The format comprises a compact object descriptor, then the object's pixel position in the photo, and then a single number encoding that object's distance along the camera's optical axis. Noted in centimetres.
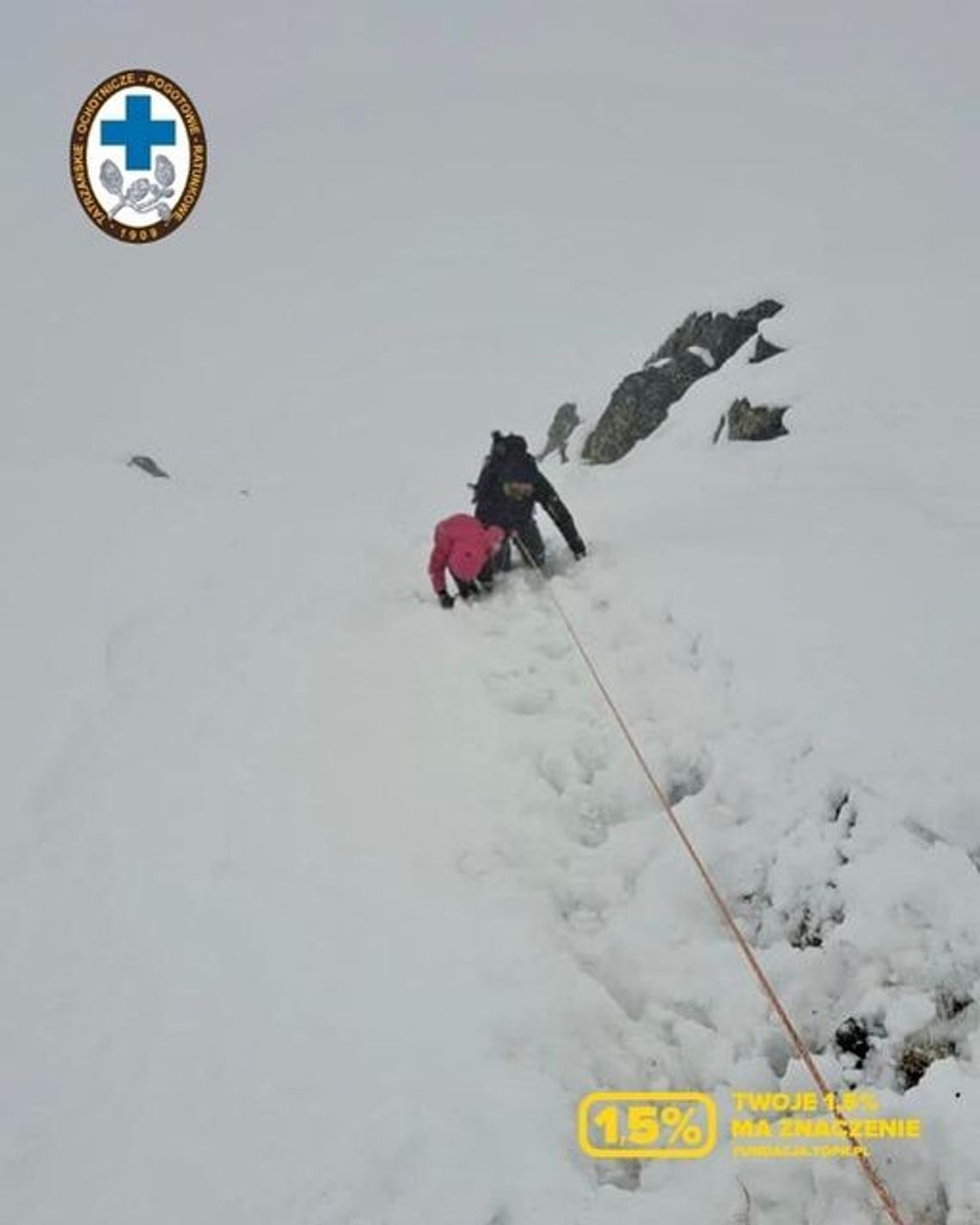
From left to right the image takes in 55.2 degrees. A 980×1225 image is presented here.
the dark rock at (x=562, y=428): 2080
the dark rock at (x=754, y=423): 1145
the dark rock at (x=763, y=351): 1395
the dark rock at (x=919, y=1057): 314
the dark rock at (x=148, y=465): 2119
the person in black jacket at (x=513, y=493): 888
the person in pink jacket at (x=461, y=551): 828
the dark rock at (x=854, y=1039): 329
